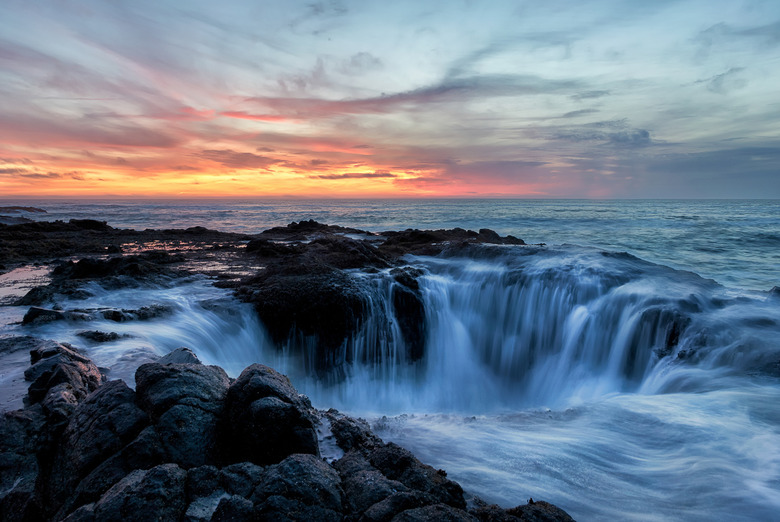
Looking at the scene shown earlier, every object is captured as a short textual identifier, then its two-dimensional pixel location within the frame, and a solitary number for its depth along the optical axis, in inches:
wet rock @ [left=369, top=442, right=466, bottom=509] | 117.0
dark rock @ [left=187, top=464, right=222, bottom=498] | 100.0
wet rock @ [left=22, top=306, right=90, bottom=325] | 235.9
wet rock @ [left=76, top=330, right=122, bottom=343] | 227.8
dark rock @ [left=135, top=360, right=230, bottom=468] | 117.0
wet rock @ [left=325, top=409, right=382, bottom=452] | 150.9
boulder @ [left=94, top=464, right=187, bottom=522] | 90.0
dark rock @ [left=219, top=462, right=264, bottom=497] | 102.8
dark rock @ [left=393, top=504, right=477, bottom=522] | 94.8
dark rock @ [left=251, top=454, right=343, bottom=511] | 98.6
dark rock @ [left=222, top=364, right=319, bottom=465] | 122.0
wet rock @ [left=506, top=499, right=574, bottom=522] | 108.3
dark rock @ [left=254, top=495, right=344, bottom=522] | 93.0
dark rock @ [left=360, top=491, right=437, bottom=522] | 97.0
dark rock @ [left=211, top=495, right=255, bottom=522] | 91.4
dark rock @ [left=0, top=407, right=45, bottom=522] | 109.3
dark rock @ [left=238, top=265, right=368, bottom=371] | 323.6
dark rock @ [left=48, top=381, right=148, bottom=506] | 114.4
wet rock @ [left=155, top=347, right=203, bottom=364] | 164.4
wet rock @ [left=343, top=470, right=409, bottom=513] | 104.4
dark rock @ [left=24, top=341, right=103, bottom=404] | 149.6
